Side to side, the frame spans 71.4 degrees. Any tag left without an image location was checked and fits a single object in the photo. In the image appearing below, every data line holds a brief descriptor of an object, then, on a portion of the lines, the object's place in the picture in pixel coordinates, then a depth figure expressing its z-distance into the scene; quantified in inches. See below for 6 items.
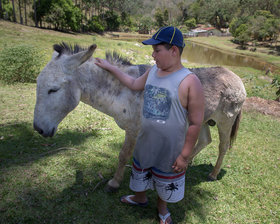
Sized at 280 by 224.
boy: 77.7
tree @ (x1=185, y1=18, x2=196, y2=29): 3294.8
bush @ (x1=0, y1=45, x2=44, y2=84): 334.6
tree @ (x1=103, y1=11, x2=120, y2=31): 2314.2
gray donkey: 94.1
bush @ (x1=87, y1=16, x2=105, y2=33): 1915.6
